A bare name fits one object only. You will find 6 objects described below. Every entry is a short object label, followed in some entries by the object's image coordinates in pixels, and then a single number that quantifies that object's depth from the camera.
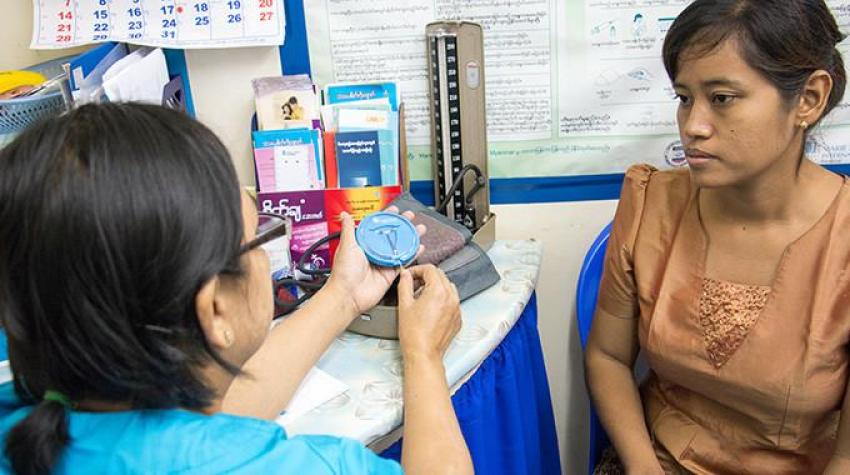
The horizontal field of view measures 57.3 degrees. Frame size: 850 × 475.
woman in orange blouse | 1.09
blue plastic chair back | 1.50
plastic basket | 1.36
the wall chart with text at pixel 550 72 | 1.52
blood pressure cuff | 1.32
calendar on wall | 1.56
